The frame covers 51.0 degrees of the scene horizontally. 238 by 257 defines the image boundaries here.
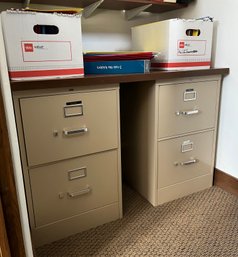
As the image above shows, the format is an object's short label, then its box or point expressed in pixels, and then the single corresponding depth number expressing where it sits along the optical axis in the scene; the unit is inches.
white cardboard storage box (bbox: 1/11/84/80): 37.6
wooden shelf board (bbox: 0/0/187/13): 54.3
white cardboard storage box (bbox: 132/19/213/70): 51.9
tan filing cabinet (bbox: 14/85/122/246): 40.8
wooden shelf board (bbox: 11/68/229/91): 37.8
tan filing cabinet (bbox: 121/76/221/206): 52.6
